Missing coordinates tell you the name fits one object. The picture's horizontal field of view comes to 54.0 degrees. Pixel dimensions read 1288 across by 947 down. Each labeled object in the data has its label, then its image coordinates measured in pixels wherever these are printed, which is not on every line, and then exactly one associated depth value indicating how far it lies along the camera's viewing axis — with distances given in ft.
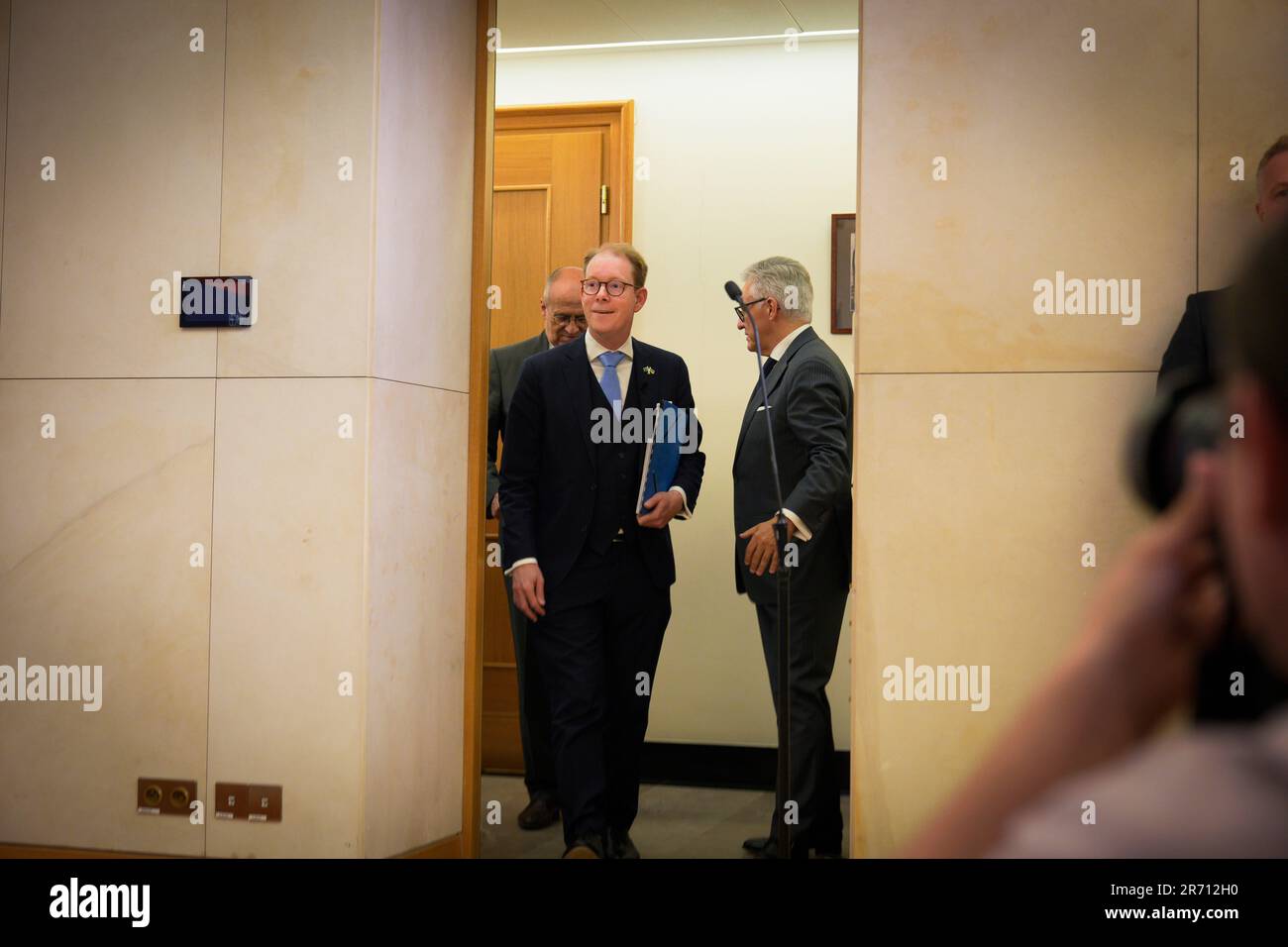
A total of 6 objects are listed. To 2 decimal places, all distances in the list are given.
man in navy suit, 10.61
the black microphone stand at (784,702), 8.70
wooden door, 15.07
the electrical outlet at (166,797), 9.71
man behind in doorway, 12.74
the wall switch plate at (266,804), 9.54
